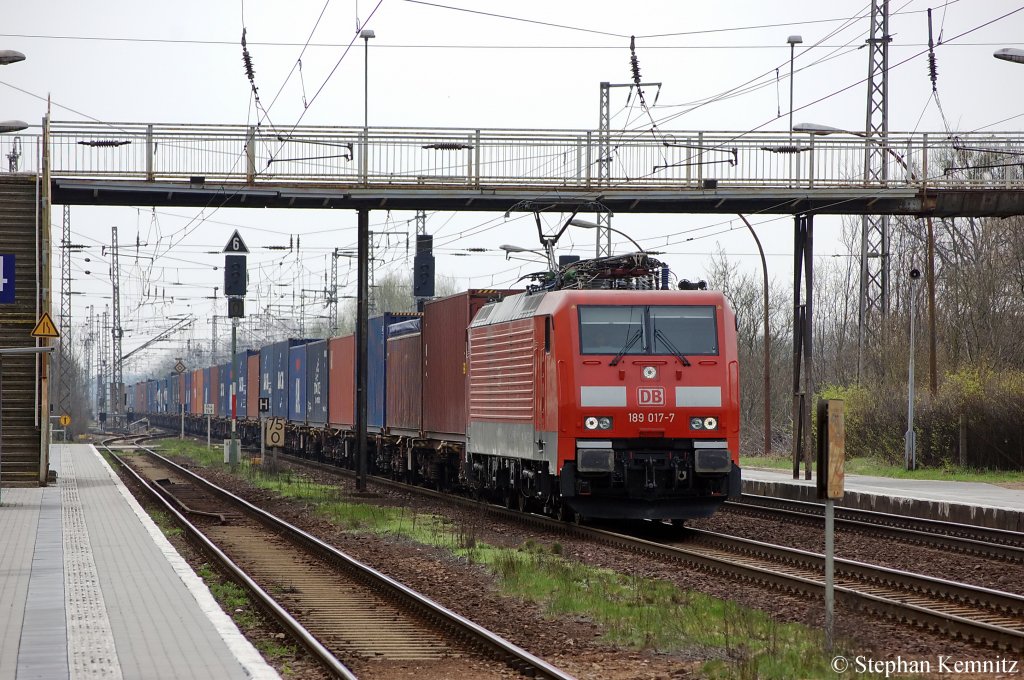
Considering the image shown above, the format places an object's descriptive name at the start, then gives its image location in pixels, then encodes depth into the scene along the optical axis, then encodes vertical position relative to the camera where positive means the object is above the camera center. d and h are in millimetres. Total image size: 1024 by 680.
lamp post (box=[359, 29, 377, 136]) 38281 +9875
